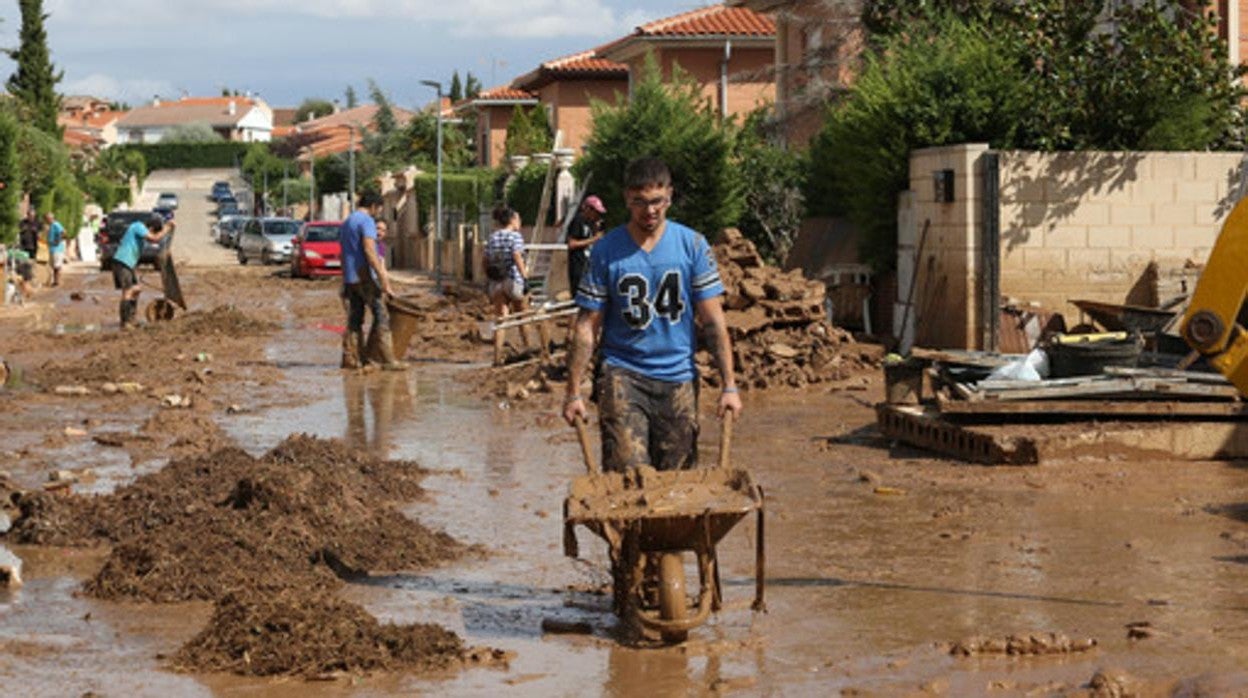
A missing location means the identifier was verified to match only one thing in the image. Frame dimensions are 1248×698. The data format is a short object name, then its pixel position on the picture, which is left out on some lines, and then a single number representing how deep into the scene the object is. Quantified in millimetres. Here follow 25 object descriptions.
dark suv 56531
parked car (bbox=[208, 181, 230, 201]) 130625
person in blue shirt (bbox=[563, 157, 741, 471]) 8445
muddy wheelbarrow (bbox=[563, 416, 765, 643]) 7828
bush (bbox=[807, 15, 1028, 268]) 20953
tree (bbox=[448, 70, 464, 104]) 143200
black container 14180
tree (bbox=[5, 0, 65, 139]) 97562
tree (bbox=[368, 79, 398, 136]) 99812
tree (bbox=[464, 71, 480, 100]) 138675
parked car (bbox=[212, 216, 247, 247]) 83875
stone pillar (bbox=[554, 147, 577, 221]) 35606
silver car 61000
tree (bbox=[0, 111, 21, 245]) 41031
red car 50656
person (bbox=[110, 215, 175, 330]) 27641
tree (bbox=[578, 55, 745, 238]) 28078
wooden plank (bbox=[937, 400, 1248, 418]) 13438
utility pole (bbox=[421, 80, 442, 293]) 42906
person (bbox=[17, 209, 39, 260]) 47094
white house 194375
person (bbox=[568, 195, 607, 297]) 21500
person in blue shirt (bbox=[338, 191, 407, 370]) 20734
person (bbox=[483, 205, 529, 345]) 21734
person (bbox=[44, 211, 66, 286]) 46312
